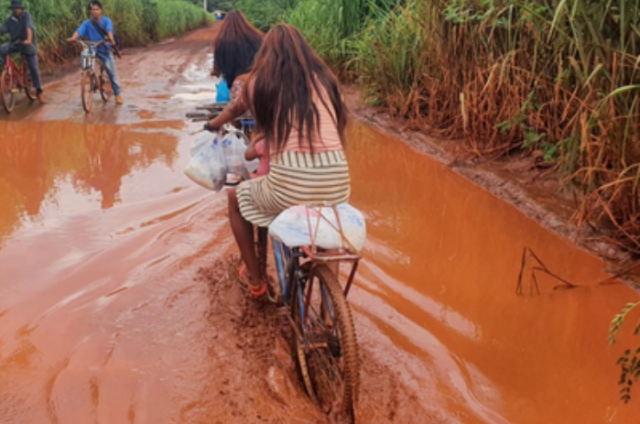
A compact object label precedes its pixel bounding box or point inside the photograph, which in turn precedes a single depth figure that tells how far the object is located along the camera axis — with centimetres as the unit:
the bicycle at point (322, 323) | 250
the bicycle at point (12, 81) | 901
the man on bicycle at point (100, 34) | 1018
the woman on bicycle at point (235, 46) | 386
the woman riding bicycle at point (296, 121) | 277
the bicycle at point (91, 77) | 929
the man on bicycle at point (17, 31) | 926
